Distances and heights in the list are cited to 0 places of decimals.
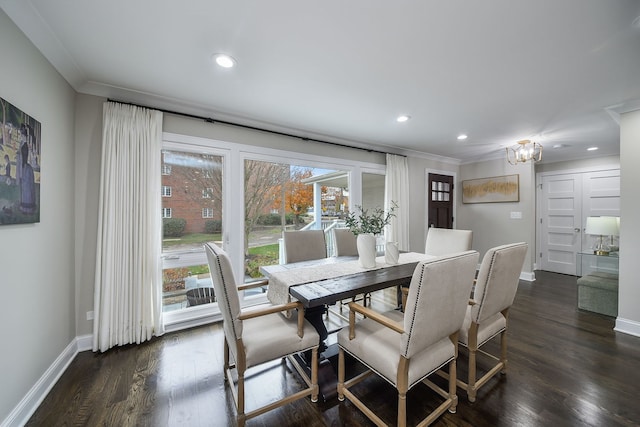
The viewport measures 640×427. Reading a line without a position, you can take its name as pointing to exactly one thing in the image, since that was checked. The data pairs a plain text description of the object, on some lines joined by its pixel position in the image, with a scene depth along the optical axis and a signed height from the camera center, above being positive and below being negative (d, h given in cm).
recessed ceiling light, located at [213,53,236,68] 188 +119
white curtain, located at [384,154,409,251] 448 +33
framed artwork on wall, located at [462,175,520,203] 486 +52
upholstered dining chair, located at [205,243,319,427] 148 -81
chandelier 378 +104
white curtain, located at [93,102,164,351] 232 -18
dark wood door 524 +29
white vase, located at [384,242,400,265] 254 -40
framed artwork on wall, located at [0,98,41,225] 140 +29
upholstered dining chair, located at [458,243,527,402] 167 -59
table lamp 334 -16
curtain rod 256 +111
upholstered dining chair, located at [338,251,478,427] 129 -73
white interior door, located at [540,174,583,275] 510 -16
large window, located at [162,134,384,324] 282 +6
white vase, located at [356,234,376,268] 235 -34
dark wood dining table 168 -55
